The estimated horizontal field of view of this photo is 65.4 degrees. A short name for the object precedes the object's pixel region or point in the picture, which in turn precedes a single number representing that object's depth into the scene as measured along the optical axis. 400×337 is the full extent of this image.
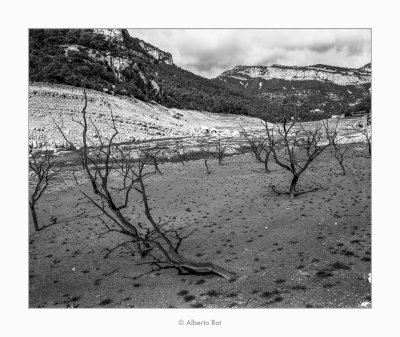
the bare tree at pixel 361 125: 82.86
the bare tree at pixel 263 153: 36.25
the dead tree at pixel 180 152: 51.84
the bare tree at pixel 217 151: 46.14
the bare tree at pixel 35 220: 19.51
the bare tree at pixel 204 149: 54.54
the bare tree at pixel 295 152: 22.30
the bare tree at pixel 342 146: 54.60
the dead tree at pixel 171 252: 11.06
